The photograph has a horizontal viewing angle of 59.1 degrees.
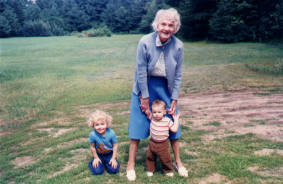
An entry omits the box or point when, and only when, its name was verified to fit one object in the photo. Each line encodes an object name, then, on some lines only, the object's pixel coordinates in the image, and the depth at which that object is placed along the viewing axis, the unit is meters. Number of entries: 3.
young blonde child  3.21
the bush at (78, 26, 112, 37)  47.59
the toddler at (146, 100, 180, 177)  3.03
